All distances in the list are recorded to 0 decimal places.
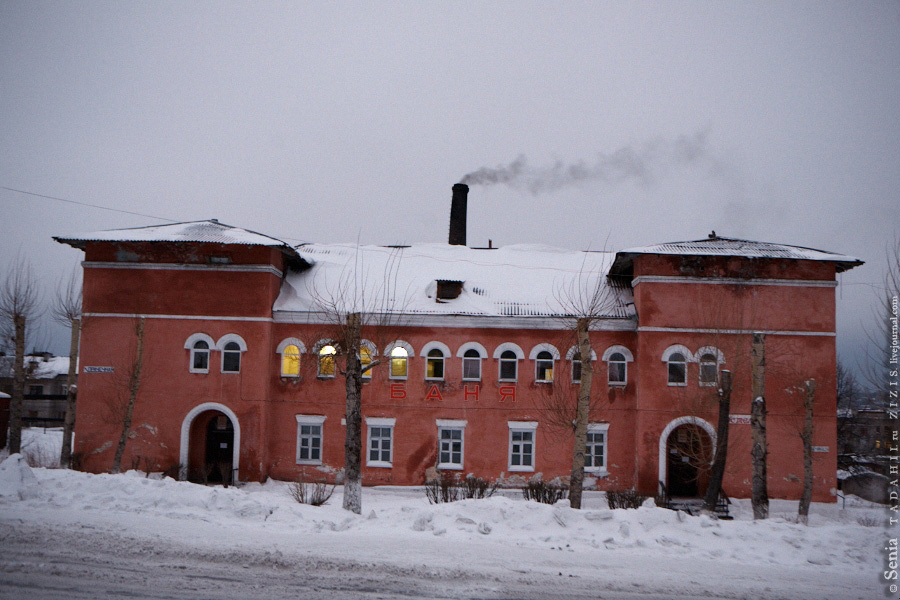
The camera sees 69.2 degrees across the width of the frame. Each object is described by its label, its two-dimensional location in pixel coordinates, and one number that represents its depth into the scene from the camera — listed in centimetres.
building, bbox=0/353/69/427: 4619
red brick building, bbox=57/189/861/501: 2078
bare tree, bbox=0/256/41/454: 2189
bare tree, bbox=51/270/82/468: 2144
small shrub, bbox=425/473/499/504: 1703
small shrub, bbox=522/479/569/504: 1798
